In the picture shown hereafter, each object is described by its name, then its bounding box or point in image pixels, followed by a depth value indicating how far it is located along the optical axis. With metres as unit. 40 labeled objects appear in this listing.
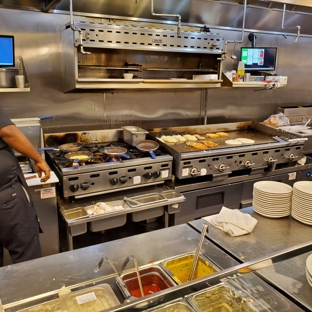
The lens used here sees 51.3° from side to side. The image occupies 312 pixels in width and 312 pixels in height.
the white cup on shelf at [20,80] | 2.70
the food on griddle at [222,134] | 3.61
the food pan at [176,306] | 0.94
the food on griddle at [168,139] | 3.20
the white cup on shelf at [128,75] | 3.00
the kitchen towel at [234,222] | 1.58
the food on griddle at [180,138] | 3.25
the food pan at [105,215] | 2.46
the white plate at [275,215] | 1.73
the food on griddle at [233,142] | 3.24
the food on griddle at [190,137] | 3.33
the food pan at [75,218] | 2.38
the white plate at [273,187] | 1.72
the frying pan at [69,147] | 2.91
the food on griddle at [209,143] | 3.12
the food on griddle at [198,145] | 3.03
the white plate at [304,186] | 1.61
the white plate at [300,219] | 1.65
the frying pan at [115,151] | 2.77
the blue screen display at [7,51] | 2.69
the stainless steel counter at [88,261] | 1.19
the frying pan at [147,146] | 2.93
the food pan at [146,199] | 2.64
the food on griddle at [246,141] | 3.30
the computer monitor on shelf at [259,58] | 3.84
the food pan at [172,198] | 2.78
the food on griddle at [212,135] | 3.52
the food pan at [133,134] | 3.09
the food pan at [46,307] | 1.07
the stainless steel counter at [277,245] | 1.20
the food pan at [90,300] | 1.09
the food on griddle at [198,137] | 3.43
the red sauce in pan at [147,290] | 1.22
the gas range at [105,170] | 2.49
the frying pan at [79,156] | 2.63
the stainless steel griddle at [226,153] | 2.89
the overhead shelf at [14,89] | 2.56
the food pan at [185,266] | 1.33
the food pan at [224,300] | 1.07
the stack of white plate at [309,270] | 1.18
